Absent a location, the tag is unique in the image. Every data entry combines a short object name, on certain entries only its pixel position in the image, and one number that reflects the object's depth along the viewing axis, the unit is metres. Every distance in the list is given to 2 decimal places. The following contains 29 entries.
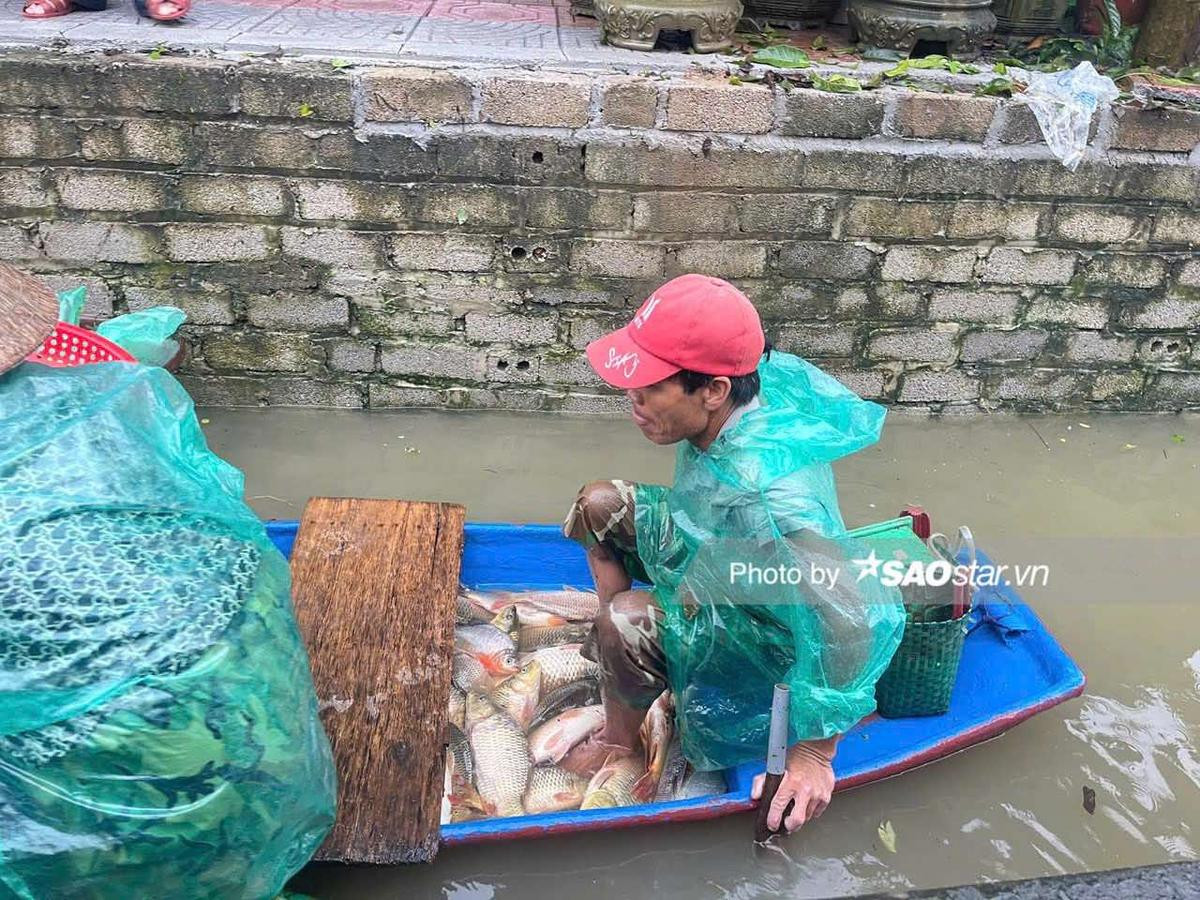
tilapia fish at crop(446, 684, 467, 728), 2.77
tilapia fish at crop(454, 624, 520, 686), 2.98
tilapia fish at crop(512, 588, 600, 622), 3.21
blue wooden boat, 2.32
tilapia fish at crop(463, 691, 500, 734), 2.74
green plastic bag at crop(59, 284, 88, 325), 2.52
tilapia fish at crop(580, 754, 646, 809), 2.53
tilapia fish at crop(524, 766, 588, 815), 2.56
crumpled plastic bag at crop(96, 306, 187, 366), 2.70
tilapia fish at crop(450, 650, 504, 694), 2.90
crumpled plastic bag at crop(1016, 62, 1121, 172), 3.96
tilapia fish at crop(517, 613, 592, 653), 3.08
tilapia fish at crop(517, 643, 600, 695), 2.88
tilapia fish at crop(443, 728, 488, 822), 2.50
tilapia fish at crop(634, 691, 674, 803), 2.59
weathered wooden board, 2.26
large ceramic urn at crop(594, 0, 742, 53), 4.12
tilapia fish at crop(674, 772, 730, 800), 2.58
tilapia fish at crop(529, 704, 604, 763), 2.68
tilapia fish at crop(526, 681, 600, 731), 2.82
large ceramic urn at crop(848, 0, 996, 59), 4.36
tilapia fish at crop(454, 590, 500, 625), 3.12
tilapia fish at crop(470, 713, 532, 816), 2.54
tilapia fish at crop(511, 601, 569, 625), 3.12
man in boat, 2.05
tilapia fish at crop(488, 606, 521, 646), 3.08
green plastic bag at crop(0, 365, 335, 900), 1.52
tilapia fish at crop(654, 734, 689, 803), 2.59
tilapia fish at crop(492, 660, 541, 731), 2.79
